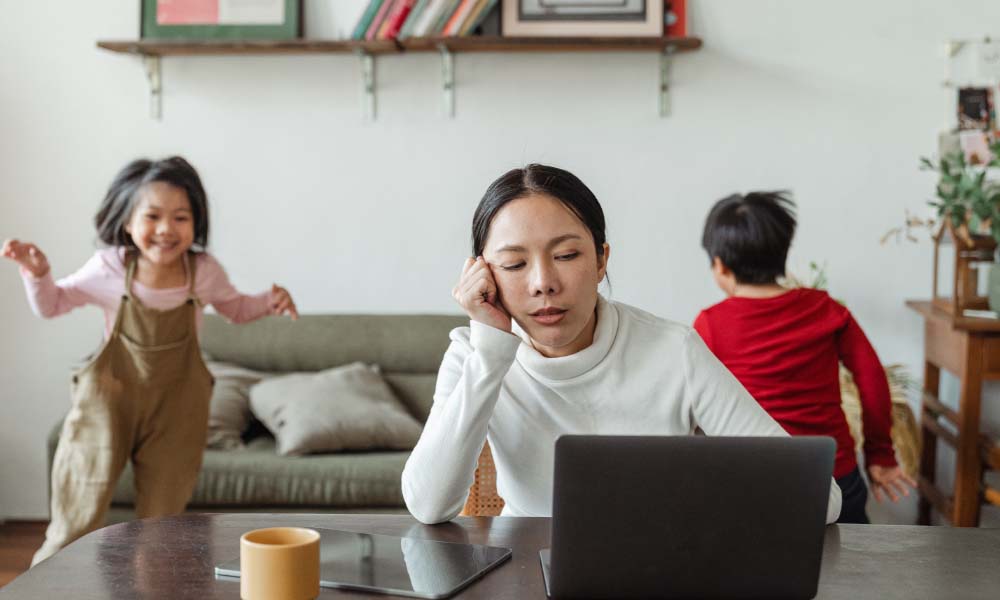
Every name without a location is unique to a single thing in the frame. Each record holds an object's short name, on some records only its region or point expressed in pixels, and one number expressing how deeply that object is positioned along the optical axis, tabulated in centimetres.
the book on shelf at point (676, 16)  345
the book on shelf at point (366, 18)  338
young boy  213
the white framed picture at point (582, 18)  341
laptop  98
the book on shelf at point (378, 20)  338
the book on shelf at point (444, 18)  333
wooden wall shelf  335
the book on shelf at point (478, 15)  334
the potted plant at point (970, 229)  302
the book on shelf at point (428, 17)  332
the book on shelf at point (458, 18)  334
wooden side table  300
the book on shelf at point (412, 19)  333
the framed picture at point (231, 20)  345
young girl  249
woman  140
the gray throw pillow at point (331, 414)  303
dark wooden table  110
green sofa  336
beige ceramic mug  100
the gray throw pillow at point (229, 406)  307
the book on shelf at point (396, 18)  336
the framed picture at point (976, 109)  346
